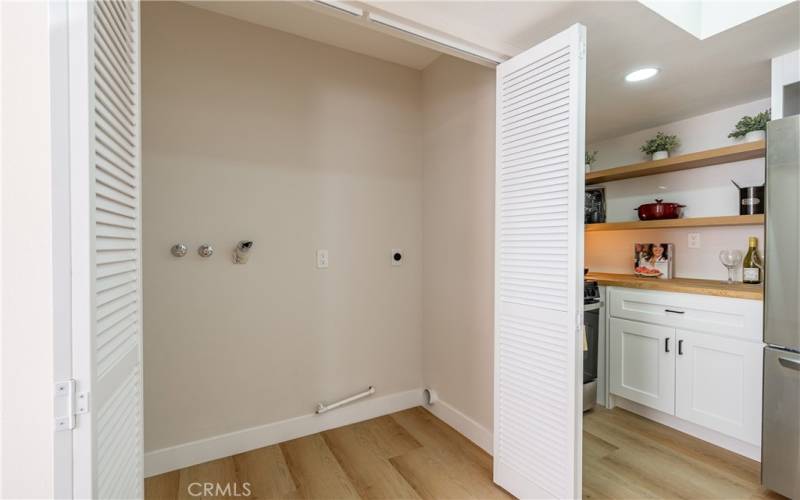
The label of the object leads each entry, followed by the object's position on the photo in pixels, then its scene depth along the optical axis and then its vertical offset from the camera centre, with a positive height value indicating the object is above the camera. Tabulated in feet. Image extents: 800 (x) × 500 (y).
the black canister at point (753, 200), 7.93 +0.99
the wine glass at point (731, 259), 8.36 -0.26
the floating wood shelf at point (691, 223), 7.83 +0.56
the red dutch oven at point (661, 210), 9.37 +0.91
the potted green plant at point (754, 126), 7.75 +2.52
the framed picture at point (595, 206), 11.27 +1.20
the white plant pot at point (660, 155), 9.39 +2.29
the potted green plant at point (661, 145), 9.41 +2.55
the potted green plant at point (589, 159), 11.15 +2.59
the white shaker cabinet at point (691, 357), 6.92 -2.26
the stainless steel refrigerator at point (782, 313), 5.74 -1.02
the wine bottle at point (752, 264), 7.81 -0.36
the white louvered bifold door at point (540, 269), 5.10 -0.33
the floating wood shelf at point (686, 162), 7.77 +1.97
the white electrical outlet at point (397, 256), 9.08 -0.25
